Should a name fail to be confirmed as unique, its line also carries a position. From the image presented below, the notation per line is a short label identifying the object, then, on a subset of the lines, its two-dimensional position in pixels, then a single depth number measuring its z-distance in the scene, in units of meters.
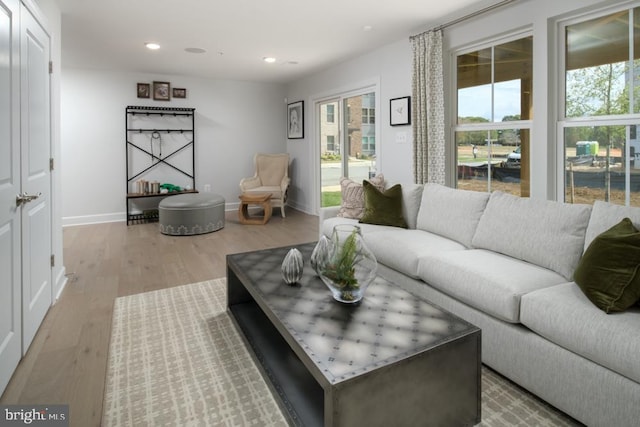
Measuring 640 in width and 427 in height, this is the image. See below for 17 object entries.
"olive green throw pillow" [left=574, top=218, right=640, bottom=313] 1.58
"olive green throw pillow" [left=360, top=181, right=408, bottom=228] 3.39
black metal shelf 6.12
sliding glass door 5.31
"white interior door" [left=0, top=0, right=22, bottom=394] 1.83
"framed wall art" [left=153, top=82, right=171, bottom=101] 6.31
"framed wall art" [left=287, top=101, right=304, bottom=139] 6.87
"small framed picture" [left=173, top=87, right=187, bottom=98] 6.48
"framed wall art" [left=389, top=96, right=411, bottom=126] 4.30
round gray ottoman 5.06
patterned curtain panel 3.87
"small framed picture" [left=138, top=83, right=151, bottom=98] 6.20
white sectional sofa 1.46
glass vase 1.74
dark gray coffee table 1.26
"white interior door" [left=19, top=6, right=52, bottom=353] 2.19
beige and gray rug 1.63
